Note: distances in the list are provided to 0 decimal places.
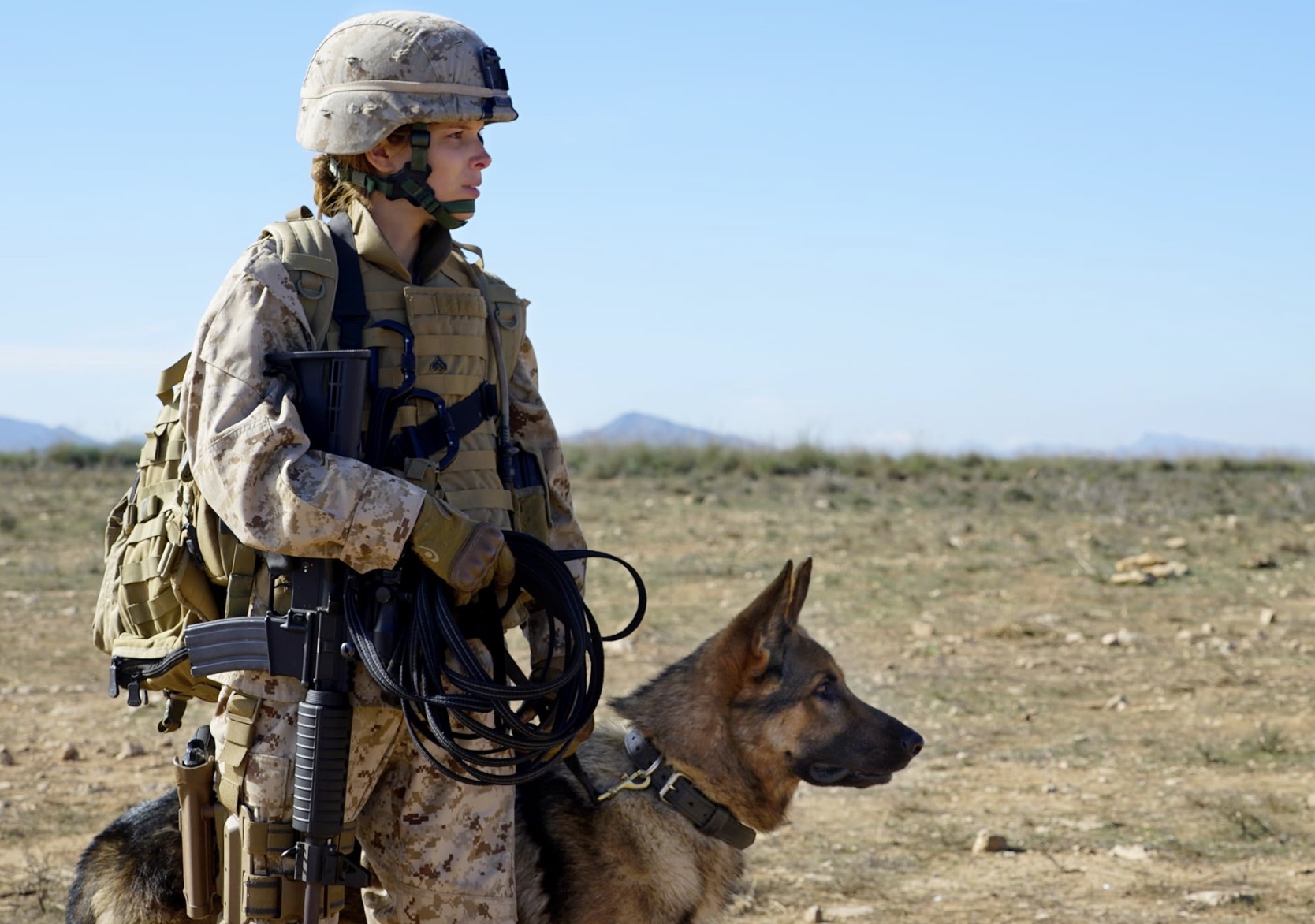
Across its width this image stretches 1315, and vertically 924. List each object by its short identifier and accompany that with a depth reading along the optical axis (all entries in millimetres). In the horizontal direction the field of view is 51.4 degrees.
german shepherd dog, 3551
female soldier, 2811
